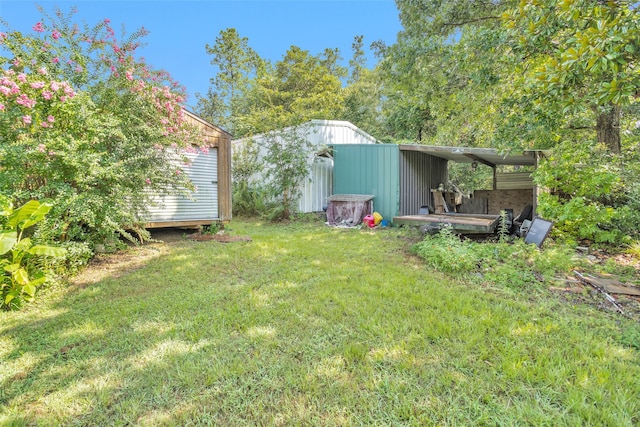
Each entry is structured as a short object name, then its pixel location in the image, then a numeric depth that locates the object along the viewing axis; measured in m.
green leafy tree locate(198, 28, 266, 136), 20.77
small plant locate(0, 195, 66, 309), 2.78
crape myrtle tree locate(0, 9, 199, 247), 3.29
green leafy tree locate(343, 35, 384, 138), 19.91
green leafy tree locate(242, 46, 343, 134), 18.56
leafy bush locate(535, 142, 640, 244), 5.29
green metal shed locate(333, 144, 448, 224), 8.59
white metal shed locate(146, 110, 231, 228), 5.88
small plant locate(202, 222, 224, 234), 6.58
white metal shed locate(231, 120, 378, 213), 9.93
